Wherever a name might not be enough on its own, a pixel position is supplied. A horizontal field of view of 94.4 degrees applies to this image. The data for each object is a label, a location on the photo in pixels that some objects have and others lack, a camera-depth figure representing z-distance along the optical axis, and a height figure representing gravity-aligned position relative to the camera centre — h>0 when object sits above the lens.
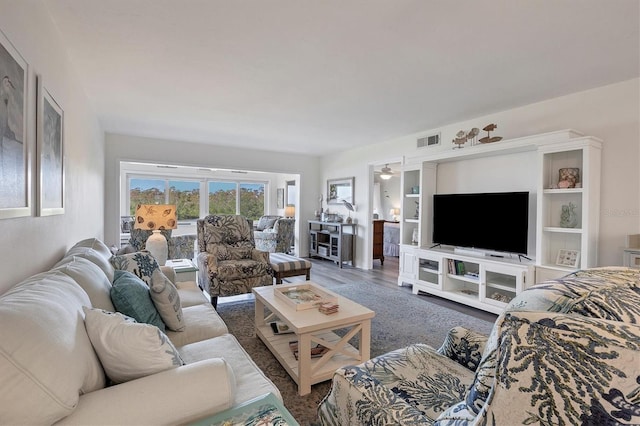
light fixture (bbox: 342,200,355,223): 5.99 +0.09
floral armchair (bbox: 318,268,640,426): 0.52 -0.28
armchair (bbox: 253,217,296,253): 6.69 -0.63
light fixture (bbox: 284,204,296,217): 7.72 -0.04
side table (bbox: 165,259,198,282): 3.08 -0.67
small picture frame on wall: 9.46 +0.37
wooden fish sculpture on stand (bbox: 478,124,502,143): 3.38 +0.87
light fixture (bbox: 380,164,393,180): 5.84 +0.78
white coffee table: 1.88 -0.94
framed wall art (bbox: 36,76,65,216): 1.56 +0.31
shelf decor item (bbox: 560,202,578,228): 2.95 -0.03
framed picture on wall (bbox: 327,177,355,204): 5.97 +0.42
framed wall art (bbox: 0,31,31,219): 1.14 +0.29
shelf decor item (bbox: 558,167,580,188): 2.88 +0.36
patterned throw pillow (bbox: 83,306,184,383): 0.99 -0.48
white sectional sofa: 0.74 -0.49
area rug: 1.88 -1.14
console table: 5.85 -0.64
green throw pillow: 1.48 -0.48
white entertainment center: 2.78 -0.21
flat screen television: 3.24 -0.10
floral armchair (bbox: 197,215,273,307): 3.39 -0.63
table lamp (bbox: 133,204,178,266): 3.27 -0.18
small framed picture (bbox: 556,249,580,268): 2.89 -0.44
